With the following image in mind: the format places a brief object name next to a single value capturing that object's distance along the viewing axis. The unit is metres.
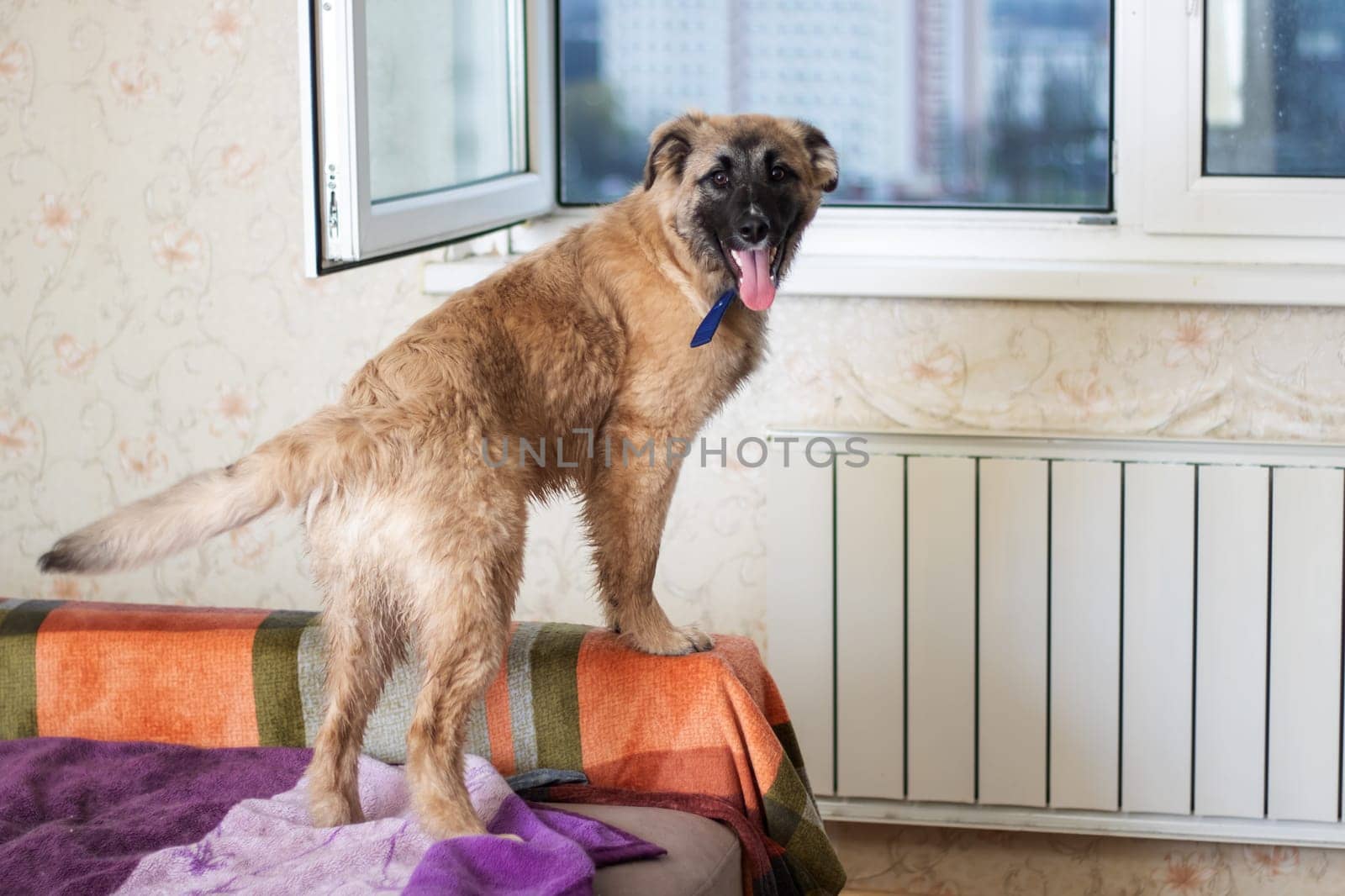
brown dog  1.37
